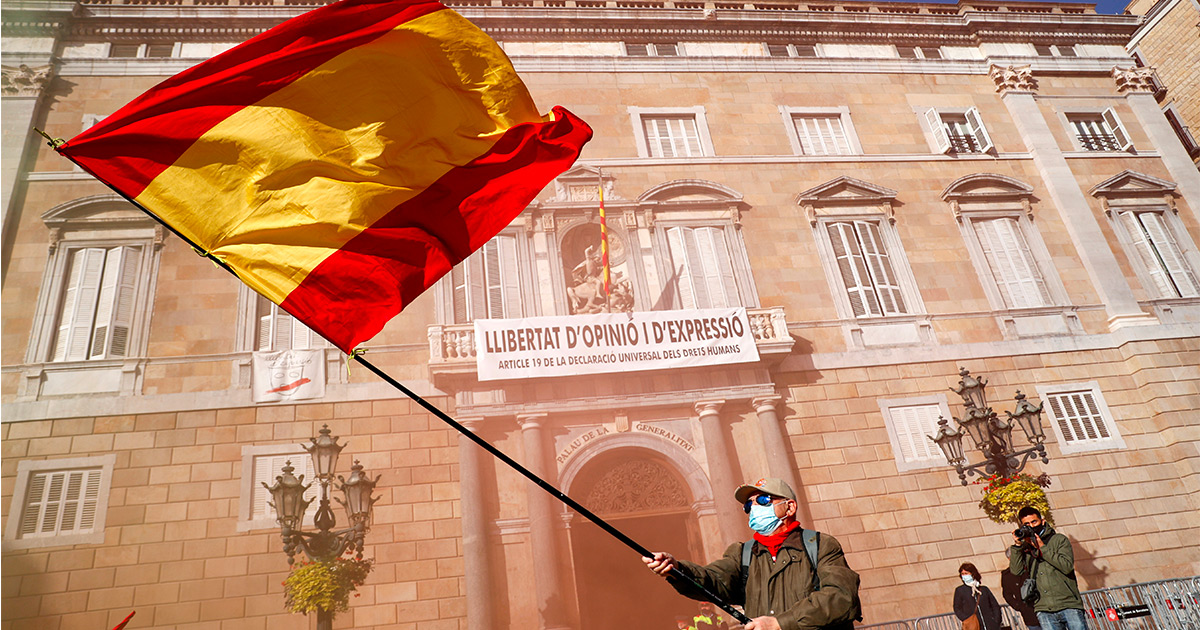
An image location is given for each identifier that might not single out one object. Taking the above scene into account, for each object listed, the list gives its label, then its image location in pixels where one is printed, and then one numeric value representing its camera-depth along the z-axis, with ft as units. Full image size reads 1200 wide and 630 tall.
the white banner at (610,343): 38.50
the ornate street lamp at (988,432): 32.94
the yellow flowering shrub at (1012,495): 33.76
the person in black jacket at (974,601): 27.61
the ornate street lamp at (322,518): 26.04
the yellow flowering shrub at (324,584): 27.81
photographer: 20.26
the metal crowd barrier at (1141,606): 29.32
